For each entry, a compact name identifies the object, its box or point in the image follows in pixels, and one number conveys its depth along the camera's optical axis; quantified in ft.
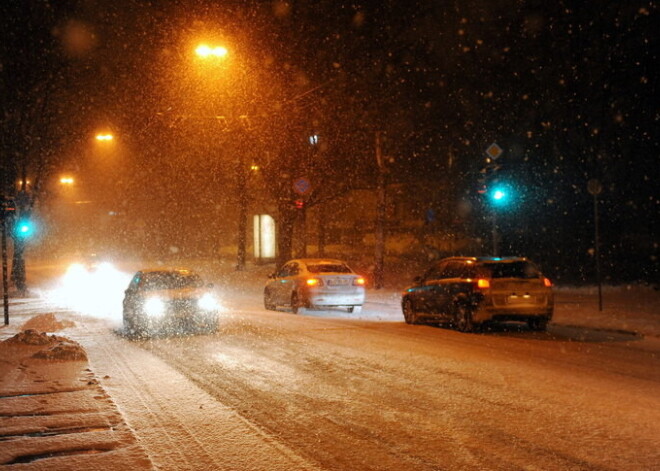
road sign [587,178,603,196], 52.90
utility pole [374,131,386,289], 83.97
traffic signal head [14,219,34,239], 76.74
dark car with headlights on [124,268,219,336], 49.16
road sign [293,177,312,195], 79.82
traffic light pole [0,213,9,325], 52.26
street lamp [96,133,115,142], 84.18
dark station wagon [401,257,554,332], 45.47
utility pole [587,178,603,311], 52.90
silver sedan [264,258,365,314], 61.77
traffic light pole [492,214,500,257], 55.52
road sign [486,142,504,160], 56.90
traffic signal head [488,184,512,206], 56.90
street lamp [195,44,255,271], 114.06
